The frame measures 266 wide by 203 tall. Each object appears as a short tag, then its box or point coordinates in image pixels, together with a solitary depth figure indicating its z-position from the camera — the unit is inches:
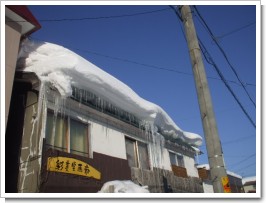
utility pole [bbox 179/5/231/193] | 176.2
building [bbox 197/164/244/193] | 520.7
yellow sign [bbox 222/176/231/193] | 173.0
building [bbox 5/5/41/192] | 242.1
